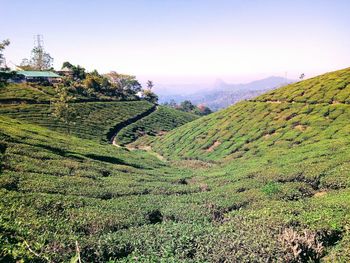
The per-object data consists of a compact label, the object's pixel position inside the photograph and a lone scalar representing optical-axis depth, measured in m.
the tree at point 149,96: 174.40
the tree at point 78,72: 154.75
